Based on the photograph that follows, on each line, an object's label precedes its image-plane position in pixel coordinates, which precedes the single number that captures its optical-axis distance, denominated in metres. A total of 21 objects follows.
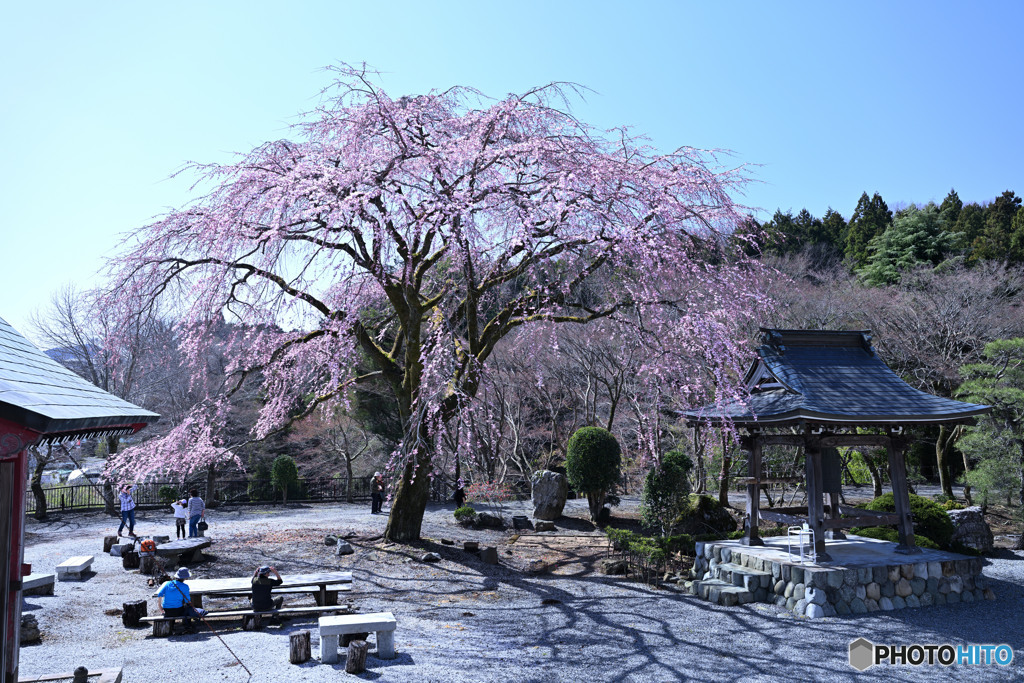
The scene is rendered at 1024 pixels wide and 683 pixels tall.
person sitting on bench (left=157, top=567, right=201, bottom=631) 7.19
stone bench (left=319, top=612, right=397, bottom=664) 6.09
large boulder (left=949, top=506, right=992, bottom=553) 12.35
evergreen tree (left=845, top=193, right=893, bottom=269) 34.33
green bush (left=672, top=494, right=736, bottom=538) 13.30
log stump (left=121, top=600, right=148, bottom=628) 7.49
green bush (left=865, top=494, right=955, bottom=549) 11.48
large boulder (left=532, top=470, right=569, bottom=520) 16.14
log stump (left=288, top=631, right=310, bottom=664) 6.00
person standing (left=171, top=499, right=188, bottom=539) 12.65
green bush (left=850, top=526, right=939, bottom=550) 10.97
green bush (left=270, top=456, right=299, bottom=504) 20.42
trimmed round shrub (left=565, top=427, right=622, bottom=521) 15.69
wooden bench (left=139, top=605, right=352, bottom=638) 7.11
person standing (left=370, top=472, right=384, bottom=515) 16.89
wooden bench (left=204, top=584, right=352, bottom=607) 7.88
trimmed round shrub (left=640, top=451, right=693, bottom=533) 13.19
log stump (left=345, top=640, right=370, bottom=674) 5.71
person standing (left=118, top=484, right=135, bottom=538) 13.01
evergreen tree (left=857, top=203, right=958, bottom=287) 28.95
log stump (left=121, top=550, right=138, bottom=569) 10.64
